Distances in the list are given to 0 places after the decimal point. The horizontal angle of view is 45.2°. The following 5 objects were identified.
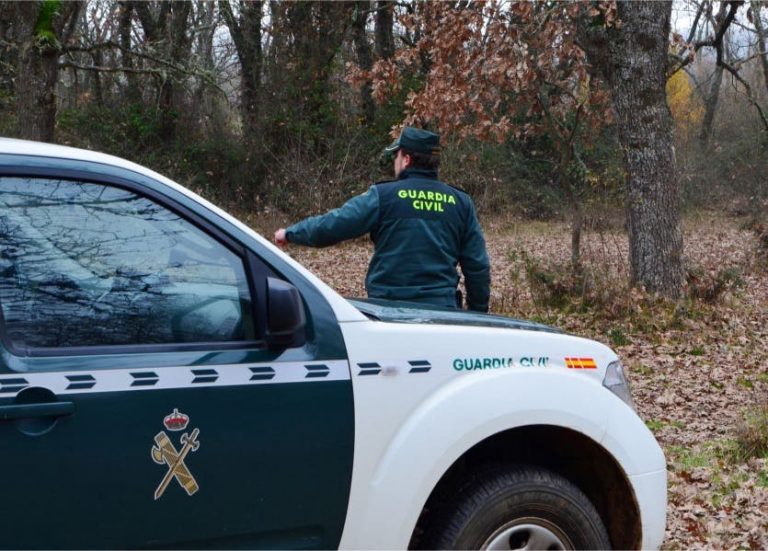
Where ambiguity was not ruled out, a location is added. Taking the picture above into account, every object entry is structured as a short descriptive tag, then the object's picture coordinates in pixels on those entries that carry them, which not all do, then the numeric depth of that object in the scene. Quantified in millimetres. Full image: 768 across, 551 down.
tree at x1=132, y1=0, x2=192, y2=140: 24891
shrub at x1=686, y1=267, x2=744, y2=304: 11828
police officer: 4934
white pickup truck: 2795
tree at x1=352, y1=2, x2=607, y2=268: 12250
